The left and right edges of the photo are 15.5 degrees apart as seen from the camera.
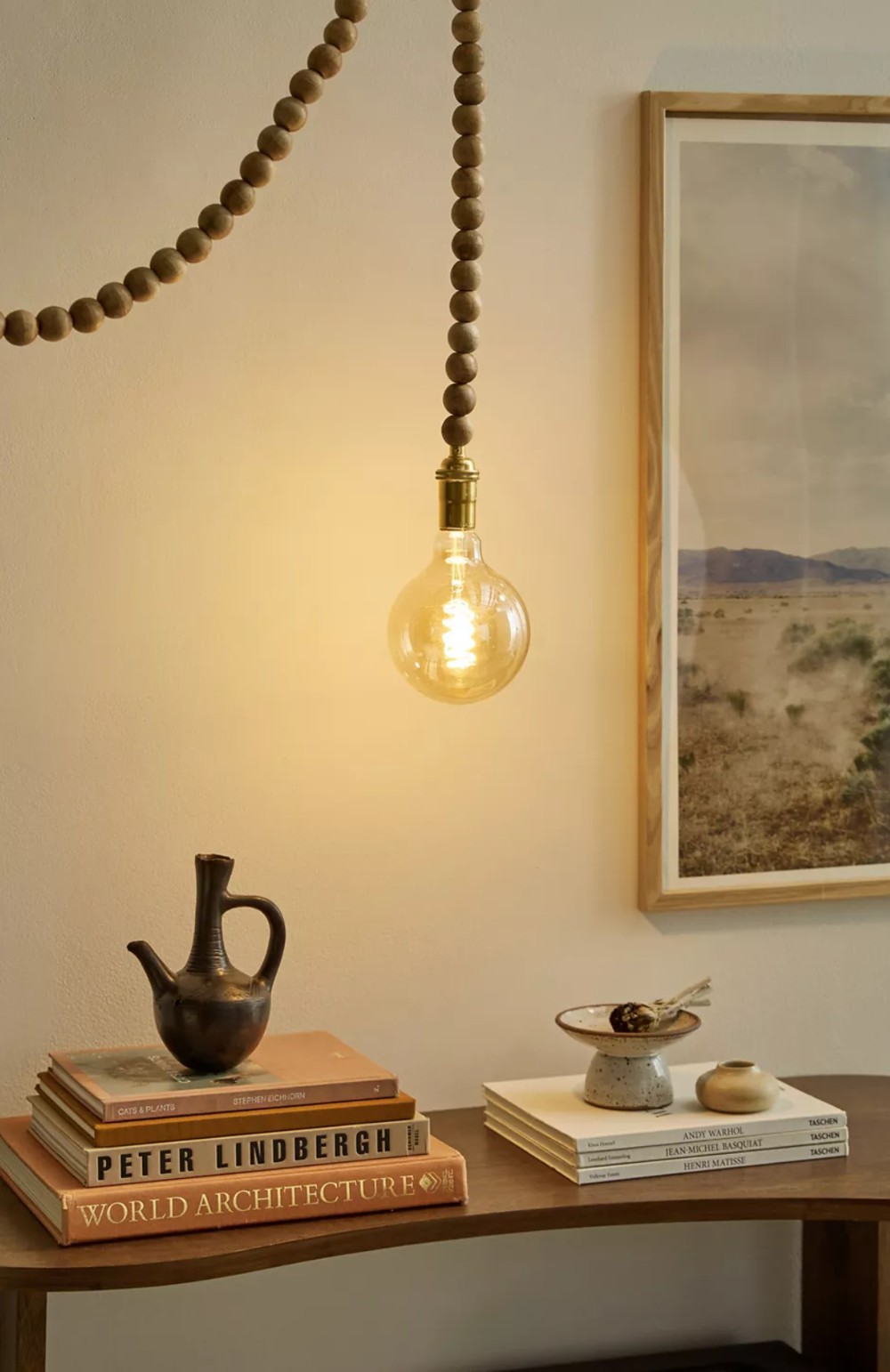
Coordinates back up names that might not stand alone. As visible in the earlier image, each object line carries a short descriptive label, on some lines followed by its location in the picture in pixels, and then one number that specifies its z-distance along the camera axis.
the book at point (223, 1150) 2.68
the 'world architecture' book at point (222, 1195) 2.66
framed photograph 3.08
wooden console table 2.63
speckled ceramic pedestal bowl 2.90
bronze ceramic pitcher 2.75
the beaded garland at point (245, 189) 2.77
